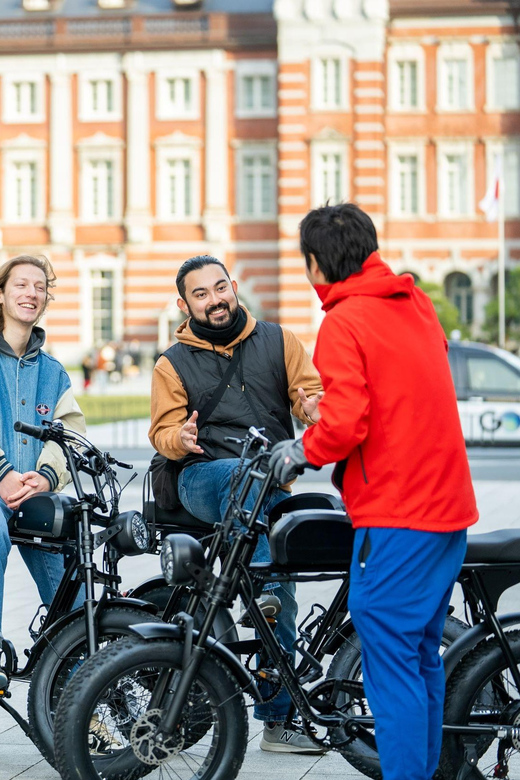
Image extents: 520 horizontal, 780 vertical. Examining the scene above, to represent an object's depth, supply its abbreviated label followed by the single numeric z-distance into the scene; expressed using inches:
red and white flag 1508.4
